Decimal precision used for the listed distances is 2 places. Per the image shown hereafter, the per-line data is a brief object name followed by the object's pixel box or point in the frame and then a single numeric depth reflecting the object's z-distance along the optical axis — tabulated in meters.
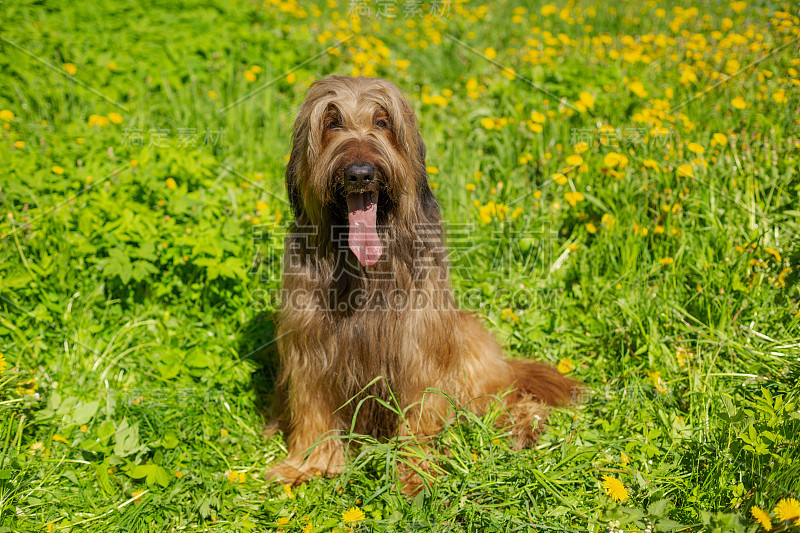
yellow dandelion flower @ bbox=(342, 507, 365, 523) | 2.51
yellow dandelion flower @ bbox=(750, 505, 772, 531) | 2.10
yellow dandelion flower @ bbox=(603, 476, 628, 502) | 2.50
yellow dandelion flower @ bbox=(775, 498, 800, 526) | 2.09
